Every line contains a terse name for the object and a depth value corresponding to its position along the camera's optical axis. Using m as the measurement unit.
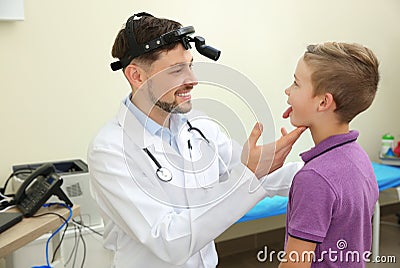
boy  1.16
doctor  1.29
